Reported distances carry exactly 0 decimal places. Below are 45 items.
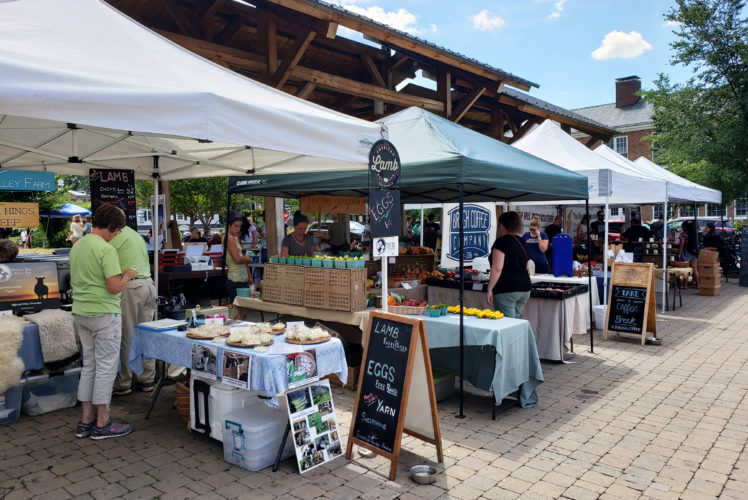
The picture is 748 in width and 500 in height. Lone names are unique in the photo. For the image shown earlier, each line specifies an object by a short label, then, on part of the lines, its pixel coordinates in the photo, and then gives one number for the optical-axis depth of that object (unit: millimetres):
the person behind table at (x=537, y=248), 7715
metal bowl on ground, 3391
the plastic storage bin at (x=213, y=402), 3730
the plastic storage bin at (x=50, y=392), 4590
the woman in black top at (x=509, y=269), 5230
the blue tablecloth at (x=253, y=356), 3324
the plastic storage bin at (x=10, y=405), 4371
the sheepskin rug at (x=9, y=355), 4020
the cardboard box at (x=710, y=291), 12094
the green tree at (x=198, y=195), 22516
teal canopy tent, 4758
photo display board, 3510
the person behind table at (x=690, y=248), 12906
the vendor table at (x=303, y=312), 4988
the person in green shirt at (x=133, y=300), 4551
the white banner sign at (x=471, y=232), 8430
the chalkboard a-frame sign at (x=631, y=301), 7410
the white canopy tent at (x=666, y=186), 9699
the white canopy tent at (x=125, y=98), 2615
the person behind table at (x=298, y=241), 6676
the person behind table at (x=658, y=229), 13709
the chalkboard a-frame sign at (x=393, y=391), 3465
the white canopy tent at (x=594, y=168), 7746
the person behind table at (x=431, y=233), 15109
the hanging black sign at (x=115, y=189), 5566
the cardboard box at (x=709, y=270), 11961
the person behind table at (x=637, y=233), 12242
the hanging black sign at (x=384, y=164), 4195
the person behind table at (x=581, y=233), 14792
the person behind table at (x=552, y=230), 11672
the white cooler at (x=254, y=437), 3521
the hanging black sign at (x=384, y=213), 4148
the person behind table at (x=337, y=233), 11711
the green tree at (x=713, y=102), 17344
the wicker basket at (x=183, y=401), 4336
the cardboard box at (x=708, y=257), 12109
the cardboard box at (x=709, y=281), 12000
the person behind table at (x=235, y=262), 6750
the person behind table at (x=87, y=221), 18348
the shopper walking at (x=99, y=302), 3779
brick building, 35906
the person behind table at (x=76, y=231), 12782
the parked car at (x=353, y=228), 24559
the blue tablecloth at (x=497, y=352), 4438
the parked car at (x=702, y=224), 21044
